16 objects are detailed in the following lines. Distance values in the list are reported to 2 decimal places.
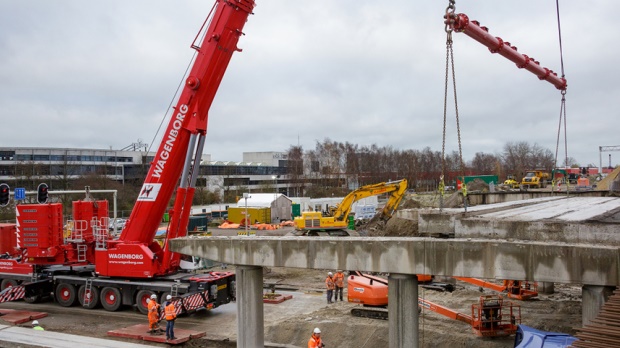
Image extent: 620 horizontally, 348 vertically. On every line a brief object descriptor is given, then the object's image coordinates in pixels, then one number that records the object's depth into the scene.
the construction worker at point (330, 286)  18.48
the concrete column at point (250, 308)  12.62
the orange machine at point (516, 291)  18.66
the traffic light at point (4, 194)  17.41
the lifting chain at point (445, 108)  12.31
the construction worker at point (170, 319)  14.10
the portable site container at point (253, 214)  46.50
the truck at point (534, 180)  58.41
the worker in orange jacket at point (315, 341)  11.24
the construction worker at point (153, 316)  14.78
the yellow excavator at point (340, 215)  32.38
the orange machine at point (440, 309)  14.15
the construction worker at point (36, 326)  15.49
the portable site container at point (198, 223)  40.59
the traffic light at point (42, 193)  17.88
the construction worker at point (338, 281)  18.55
